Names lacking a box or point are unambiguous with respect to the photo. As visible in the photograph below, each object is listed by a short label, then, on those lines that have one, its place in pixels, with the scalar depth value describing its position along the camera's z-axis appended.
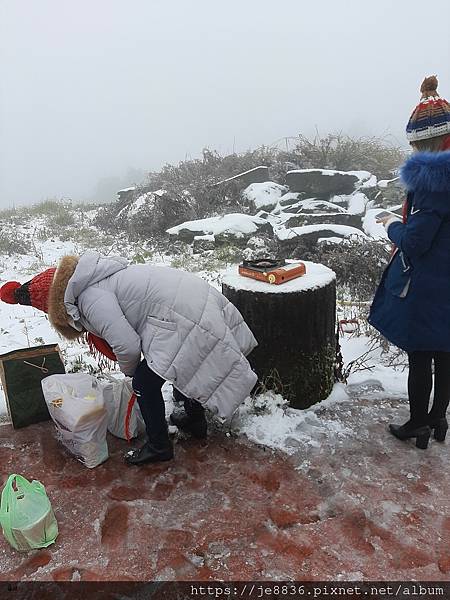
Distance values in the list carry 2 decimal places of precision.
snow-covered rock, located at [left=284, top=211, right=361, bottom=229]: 8.32
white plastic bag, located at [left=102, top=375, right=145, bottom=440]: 2.89
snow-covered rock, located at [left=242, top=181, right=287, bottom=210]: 9.62
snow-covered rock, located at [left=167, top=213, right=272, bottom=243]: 7.80
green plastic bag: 2.05
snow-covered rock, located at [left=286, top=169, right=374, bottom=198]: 9.57
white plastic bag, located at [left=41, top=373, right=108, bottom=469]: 2.60
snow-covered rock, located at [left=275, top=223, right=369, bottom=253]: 6.94
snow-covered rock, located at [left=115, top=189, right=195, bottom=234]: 9.41
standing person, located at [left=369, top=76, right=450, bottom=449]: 2.22
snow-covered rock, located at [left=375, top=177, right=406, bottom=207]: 9.27
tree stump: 2.90
